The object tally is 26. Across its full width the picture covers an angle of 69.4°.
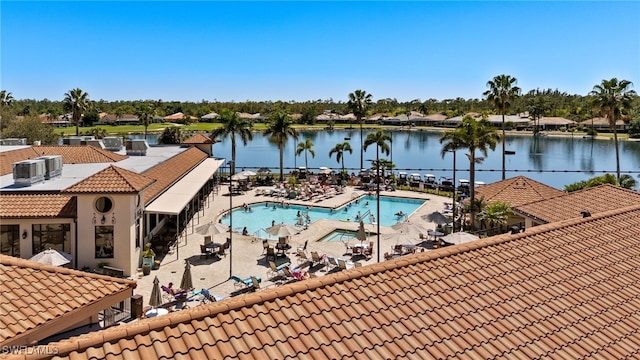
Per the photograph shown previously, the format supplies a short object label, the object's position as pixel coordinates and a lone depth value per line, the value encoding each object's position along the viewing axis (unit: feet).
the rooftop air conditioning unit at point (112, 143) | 116.88
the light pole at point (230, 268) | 59.21
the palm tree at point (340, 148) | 155.33
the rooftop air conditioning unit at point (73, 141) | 120.67
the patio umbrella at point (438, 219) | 76.89
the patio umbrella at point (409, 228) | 70.49
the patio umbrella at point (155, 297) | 46.32
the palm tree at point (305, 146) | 153.82
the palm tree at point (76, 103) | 170.50
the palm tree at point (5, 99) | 203.51
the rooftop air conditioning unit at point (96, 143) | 114.73
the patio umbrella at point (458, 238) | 63.05
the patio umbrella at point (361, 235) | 69.79
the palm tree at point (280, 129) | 141.79
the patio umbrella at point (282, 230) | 68.49
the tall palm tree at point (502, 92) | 125.29
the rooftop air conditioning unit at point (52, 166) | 68.90
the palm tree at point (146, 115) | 213.87
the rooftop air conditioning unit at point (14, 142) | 109.50
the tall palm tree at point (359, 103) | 174.91
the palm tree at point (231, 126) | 138.51
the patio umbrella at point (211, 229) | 66.28
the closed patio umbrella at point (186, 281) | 51.98
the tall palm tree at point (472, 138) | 83.30
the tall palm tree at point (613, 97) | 118.01
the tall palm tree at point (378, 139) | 130.31
